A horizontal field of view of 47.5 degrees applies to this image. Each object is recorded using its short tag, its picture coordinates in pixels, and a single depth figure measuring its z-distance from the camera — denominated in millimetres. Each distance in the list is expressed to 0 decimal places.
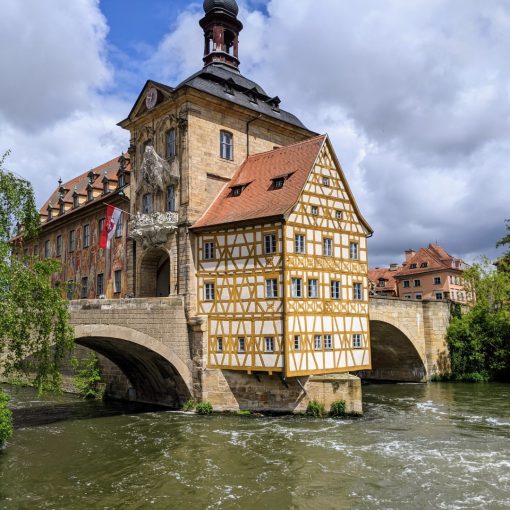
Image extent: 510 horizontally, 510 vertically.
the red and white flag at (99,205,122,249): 25625
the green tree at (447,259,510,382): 32719
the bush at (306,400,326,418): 20812
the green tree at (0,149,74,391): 13641
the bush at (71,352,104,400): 27281
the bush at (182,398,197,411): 22438
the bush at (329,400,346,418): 20906
